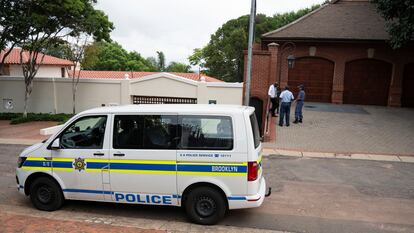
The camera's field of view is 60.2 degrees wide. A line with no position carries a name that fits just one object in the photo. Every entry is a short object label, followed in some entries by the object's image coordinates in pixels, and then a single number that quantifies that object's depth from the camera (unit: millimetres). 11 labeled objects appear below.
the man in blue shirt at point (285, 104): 15438
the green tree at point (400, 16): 15570
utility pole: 12047
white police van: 5895
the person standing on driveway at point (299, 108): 16109
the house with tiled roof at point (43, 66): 33312
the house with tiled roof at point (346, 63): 22500
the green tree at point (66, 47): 20672
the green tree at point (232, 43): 45500
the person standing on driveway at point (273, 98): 16312
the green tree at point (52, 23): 17484
